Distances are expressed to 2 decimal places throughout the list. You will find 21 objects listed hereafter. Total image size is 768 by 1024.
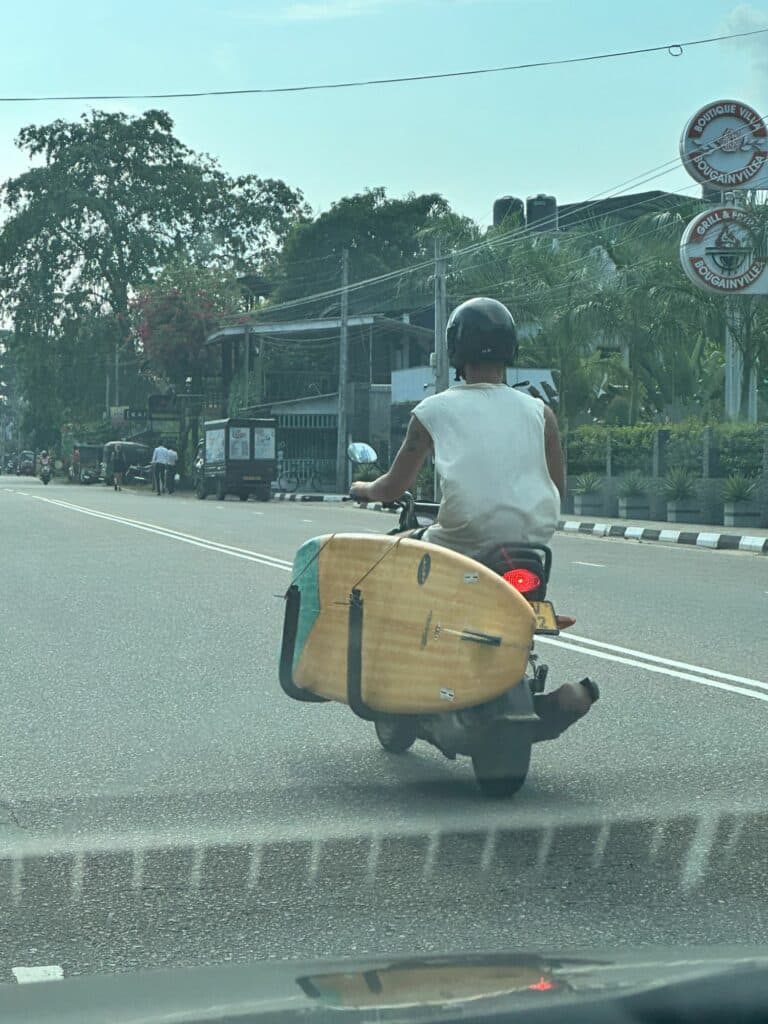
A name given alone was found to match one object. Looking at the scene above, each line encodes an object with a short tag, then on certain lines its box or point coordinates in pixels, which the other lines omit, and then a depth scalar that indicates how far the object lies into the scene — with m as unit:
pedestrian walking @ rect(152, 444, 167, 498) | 49.06
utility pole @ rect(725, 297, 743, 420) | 29.83
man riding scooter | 5.95
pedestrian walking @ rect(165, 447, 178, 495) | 49.44
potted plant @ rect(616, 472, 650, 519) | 28.45
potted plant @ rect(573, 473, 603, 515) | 29.91
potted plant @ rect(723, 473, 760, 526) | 25.20
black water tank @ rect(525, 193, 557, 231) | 64.81
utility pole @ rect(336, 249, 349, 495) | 44.94
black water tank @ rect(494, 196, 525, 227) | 64.50
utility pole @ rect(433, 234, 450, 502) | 36.47
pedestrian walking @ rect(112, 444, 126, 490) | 55.57
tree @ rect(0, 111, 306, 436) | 69.19
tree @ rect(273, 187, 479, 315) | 65.94
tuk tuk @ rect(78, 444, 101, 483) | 69.88
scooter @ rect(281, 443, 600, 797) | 5.60
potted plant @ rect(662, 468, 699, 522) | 26.94
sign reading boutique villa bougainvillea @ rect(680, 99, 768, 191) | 27.67
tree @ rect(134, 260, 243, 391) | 61.75
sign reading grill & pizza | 26.98
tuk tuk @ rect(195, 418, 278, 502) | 43.53
